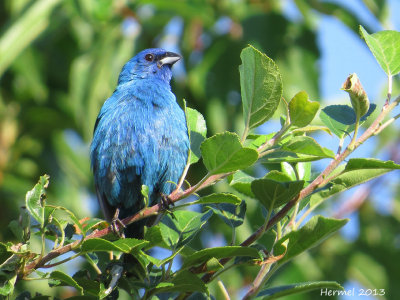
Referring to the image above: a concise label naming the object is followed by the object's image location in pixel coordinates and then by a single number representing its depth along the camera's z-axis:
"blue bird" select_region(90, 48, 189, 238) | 7.98
